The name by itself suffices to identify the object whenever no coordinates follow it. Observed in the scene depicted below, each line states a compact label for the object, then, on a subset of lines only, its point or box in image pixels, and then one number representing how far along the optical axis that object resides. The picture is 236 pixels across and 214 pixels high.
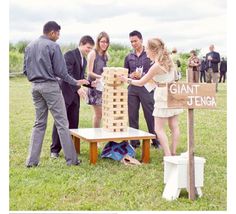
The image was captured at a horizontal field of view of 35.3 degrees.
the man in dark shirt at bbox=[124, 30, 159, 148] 4.07
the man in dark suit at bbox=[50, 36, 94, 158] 3.83
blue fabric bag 3.71
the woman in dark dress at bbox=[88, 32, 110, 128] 3.92
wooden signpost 2.70
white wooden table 3.55
